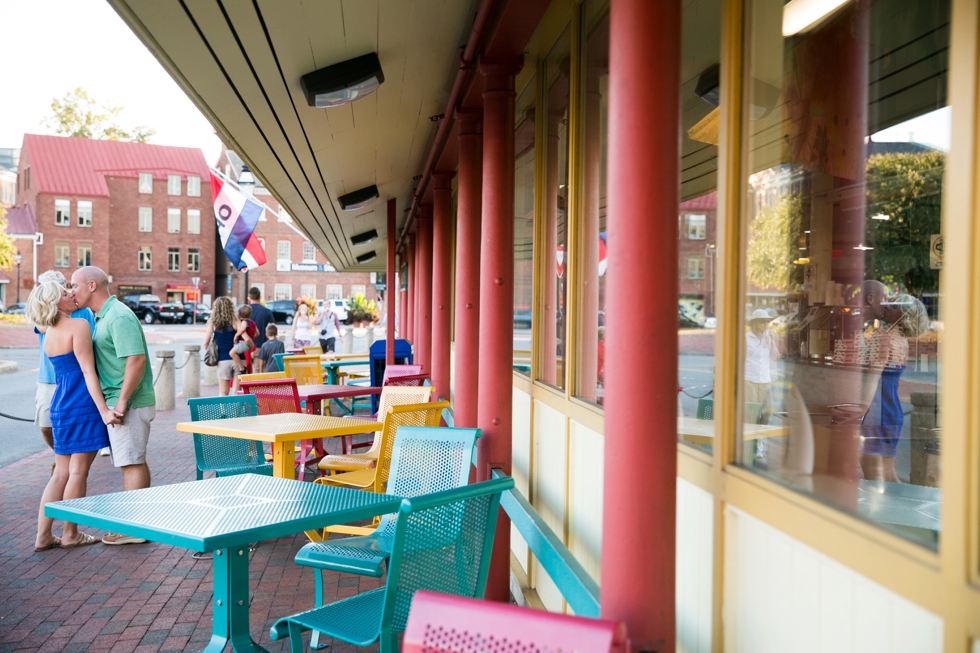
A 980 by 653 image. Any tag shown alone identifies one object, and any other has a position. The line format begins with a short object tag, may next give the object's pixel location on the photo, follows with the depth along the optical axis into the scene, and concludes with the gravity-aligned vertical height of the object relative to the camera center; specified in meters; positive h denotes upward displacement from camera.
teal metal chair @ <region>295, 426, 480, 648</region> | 3.44 -0.70
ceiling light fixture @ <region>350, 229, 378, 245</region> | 14.76 +1.59
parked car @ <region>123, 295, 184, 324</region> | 46.00 +0.36
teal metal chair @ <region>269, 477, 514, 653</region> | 2.40 -0.82
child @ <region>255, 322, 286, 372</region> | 9.37 -0.44
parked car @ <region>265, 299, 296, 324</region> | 46.72 +0.43
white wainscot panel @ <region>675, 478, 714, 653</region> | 1.99 -0.67
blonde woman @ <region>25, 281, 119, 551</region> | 4.89 -0.59
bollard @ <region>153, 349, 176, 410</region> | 11.58 -1.03
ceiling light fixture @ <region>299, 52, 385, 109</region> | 4.24 +1.33
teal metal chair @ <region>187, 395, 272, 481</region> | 5.16 -0.91
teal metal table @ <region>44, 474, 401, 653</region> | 2.53 -0.72
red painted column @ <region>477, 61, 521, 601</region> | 3.94 +0.19
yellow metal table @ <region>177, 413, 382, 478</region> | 4.52 -0.69
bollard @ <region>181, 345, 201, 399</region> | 12.33 -0.91
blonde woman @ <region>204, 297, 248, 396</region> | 9.29 -0.21
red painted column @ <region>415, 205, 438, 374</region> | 9.83 +0.37
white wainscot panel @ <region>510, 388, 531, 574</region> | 4.34 -0.80
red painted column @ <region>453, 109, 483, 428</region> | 4.71 +0.32
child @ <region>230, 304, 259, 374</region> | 9.41 -0.23
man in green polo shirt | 5.02 -0.35
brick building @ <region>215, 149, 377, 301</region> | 54.00 +3.21
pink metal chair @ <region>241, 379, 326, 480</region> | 6.00 -0.63
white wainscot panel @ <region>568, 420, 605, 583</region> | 2.87 -0.71
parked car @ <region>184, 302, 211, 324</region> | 47.84 +0.20
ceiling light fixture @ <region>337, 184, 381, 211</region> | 9.26 +1.47
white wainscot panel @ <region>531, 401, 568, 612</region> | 3.51 -0.79
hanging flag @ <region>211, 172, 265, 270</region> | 12.27 +1.60
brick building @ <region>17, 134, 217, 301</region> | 49.38 +7.01
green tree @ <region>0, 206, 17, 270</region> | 35.81 +3.08
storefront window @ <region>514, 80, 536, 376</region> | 4.88 +0.66
